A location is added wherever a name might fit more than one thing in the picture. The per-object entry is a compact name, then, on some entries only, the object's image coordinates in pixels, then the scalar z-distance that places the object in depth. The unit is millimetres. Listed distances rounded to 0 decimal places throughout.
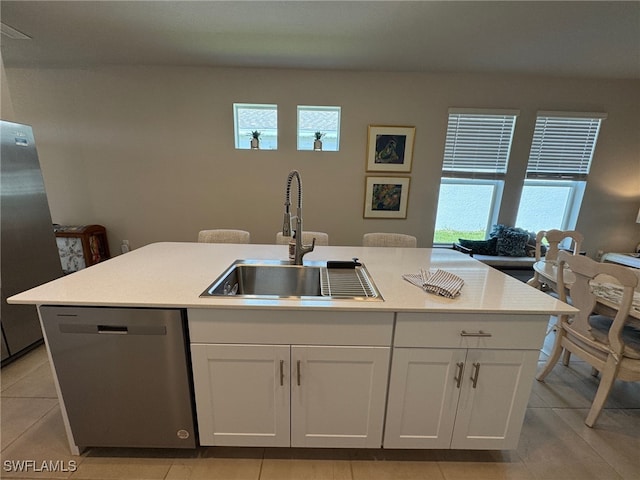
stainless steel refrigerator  1868
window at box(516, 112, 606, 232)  3281
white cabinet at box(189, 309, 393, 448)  1141
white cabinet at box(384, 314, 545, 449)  1146
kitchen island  1126
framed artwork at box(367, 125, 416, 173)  3219
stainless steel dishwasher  1122
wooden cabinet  3211
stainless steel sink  1472
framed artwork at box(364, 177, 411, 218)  3357
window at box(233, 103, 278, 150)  3211
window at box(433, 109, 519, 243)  3271
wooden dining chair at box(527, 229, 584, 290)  2271
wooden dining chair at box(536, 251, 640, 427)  1334
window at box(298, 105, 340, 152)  3234
